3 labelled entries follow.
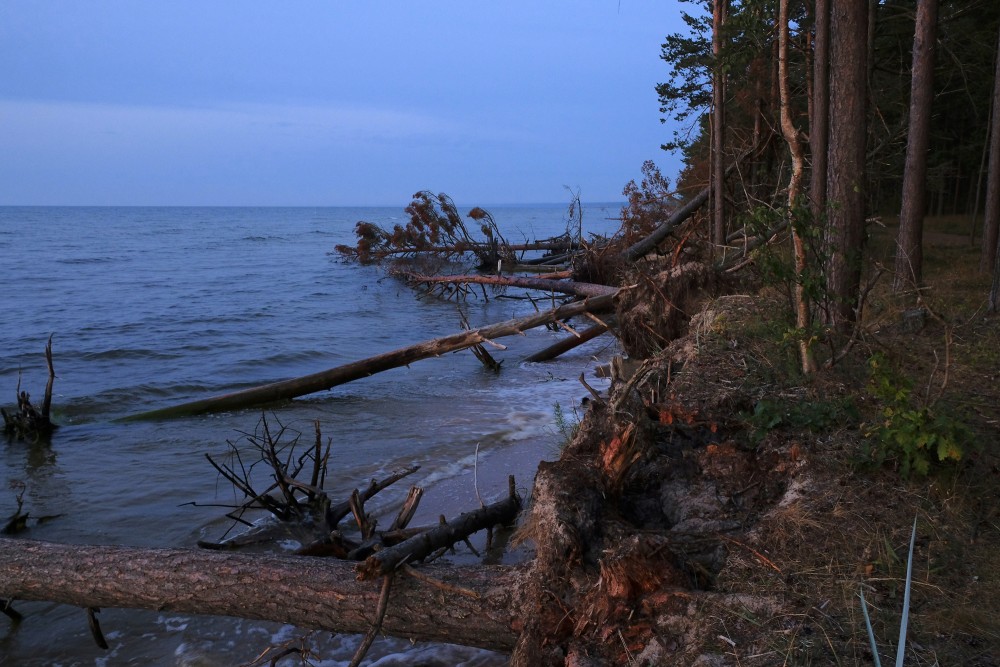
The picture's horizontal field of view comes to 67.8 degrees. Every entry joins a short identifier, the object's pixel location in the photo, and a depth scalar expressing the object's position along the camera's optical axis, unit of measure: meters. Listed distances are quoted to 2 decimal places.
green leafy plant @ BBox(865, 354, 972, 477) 3.67
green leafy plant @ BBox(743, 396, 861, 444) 4.47
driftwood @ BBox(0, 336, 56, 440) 8.68
